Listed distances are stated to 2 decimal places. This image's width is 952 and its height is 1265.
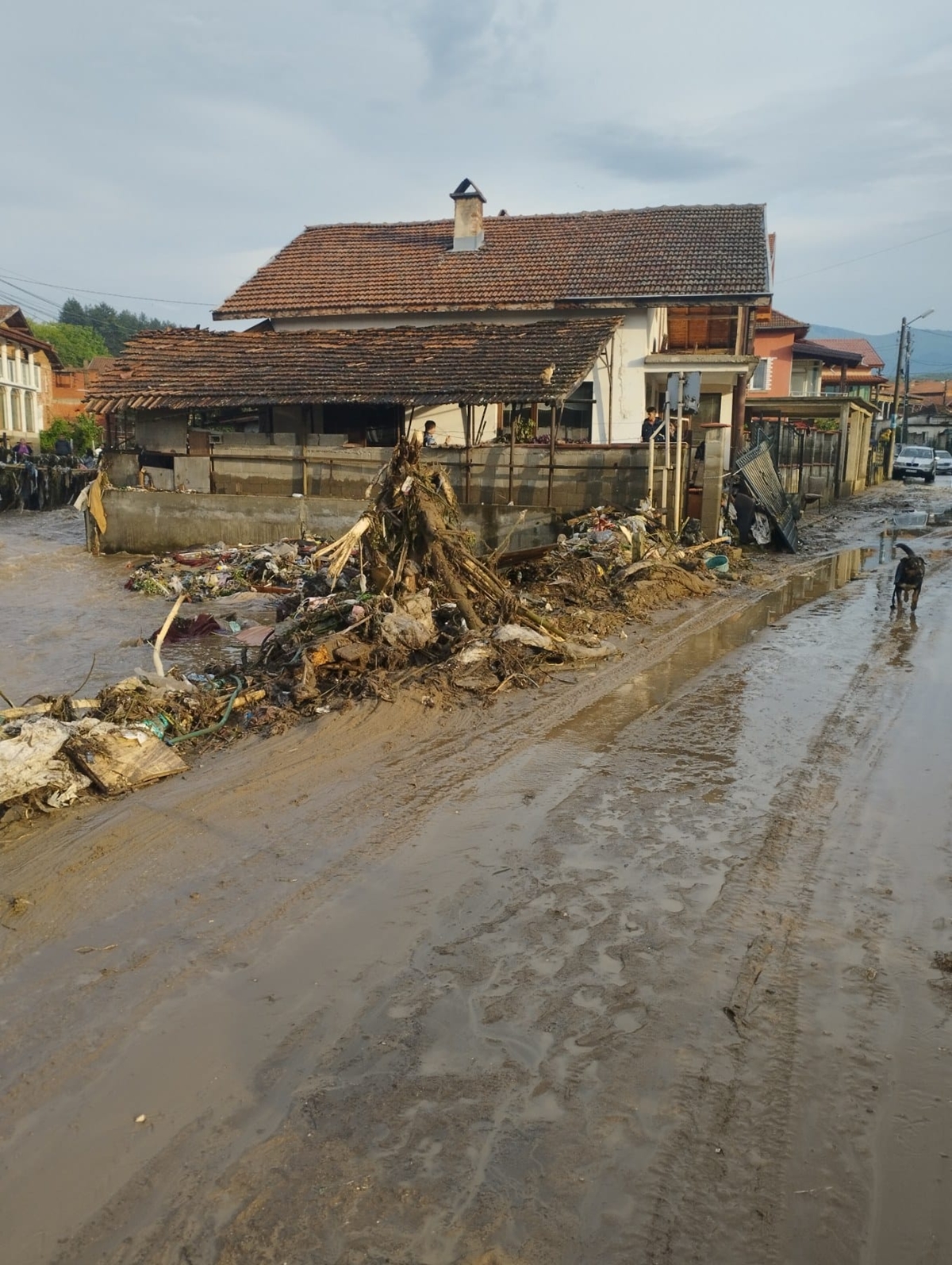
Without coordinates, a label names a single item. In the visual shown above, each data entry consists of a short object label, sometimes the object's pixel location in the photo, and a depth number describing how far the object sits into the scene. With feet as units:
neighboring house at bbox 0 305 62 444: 144.05
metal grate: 56.29
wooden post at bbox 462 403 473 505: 53.67
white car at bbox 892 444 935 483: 117.29
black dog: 36.63
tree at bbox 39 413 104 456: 139.74
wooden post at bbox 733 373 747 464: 71.51
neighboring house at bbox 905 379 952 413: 222.73
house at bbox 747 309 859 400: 121.39
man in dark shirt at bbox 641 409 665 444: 57.70
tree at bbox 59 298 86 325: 361.30
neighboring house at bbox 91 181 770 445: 60.08
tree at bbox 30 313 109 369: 253.65
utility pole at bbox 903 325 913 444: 160.00
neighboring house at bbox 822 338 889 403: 156.97
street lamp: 142.31
